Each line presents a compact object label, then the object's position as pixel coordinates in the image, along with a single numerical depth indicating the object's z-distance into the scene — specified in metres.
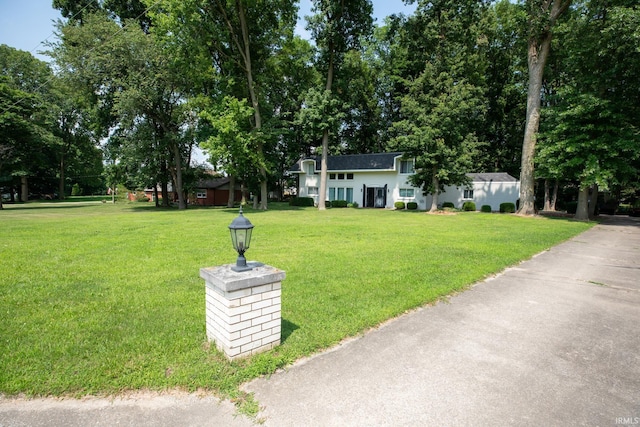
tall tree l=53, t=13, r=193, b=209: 21.94
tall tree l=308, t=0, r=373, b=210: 22.64
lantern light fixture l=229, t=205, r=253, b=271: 3.18
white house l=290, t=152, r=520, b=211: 27.09
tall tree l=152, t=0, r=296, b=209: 20.34
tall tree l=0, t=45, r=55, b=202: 25.08
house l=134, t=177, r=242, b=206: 37.53
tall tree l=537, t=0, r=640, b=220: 15.66
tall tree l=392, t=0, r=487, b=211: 21.55
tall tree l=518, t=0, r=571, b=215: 18.09
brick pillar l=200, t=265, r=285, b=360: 2.99
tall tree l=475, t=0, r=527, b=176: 29.09
